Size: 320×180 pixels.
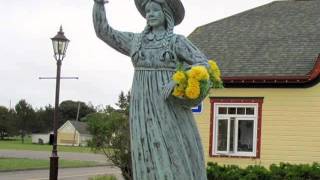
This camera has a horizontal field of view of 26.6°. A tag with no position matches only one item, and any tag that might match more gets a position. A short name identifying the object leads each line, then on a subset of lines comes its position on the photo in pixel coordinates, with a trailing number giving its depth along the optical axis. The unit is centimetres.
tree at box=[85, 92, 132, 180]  1684
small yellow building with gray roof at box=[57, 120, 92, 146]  9344
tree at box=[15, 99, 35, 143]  9156
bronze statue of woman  495
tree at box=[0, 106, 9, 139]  8531
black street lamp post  1462
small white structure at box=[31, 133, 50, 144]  9378
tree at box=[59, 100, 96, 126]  10319
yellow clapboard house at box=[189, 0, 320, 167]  1798
